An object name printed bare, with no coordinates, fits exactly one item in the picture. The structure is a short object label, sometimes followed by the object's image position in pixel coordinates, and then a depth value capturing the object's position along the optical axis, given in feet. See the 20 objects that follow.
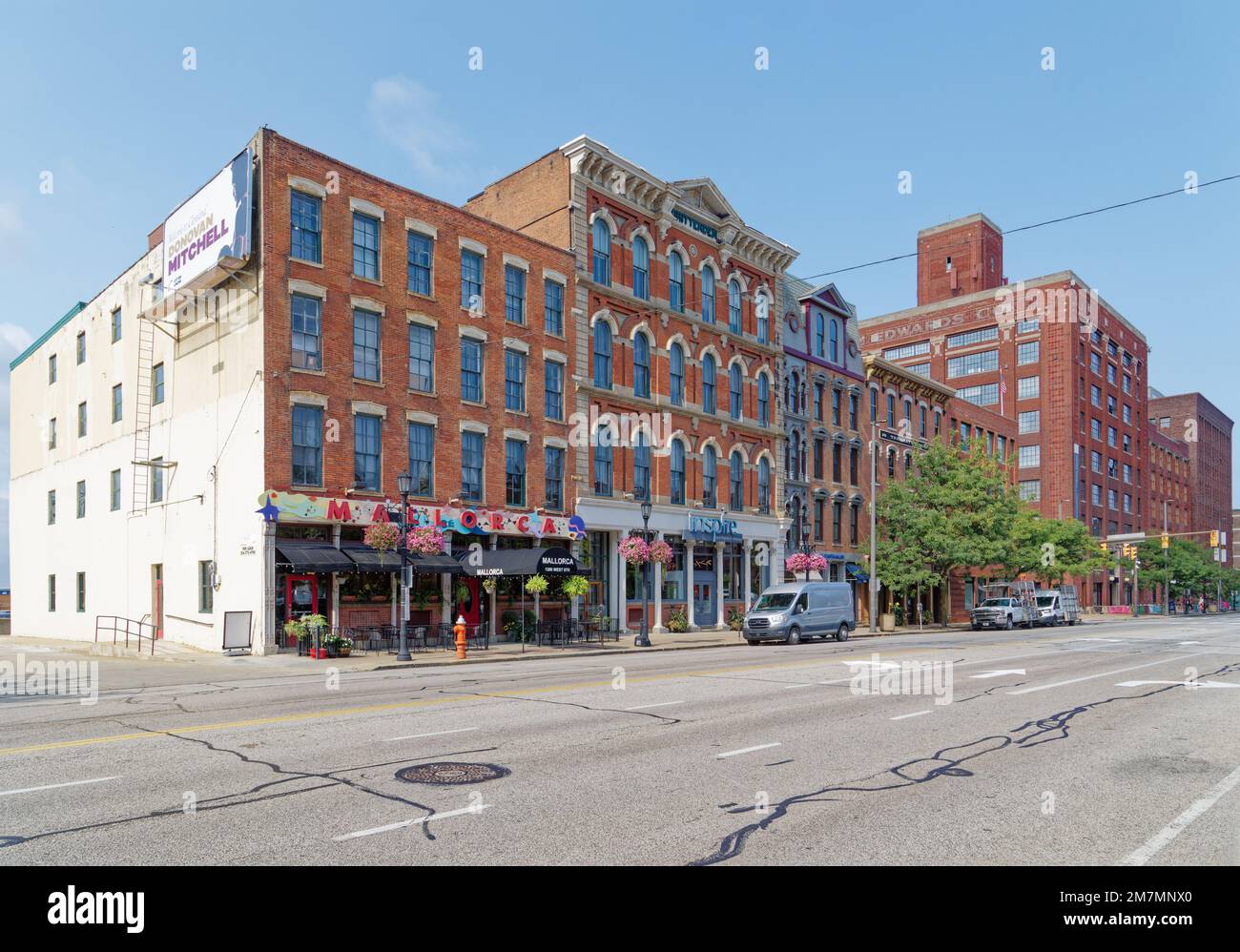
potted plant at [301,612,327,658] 80.28
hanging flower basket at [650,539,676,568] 110.52
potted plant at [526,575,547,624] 97.91
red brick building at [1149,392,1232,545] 433.89
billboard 88.48
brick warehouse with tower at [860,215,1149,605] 274.77
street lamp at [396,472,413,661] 79.05
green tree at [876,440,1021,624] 162.20
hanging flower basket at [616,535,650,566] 108.06
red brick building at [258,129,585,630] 88.33
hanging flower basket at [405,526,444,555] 87.86
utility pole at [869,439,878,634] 136.87
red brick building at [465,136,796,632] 121.39
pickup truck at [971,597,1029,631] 163.22
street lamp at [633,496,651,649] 101.96
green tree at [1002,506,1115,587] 185.26
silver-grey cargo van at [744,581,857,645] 106.22
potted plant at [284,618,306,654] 80.94
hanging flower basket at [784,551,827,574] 138.39
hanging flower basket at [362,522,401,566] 85.25
